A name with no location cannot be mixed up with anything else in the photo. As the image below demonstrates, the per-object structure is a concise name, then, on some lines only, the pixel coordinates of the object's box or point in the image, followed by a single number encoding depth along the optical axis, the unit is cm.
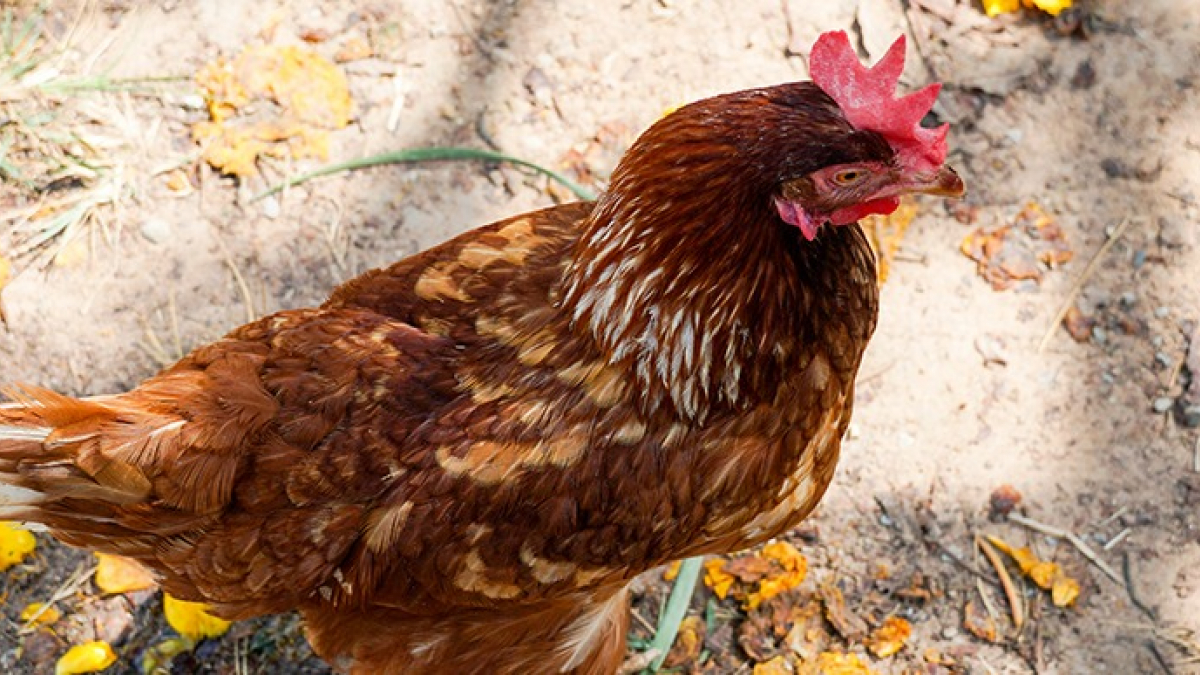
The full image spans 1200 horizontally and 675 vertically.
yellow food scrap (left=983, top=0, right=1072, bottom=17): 310
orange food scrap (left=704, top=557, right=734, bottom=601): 260
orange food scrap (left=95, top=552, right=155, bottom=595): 254
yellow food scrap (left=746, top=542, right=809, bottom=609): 257
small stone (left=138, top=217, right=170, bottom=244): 296
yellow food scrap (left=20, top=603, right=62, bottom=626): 253
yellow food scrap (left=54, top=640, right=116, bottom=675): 246
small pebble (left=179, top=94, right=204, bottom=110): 310
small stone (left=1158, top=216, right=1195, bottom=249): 291
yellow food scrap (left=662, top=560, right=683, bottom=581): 263
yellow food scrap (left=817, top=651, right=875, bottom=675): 248
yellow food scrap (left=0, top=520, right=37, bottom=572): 255
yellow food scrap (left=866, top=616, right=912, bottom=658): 250
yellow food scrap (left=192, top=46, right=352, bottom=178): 305
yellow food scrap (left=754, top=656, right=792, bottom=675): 250
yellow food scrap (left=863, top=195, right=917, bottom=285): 293
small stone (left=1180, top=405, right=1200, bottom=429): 271
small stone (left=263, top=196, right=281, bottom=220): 300
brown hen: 173
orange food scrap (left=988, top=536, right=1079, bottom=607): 254
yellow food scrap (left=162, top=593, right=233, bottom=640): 251
